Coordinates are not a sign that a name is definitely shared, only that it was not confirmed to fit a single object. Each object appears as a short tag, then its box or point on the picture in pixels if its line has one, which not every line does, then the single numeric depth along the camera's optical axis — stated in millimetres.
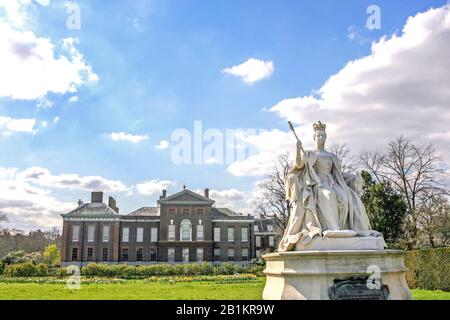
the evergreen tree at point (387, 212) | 26016
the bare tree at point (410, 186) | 25906
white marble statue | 8141
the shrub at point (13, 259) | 37491
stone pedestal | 7287
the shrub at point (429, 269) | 17484
